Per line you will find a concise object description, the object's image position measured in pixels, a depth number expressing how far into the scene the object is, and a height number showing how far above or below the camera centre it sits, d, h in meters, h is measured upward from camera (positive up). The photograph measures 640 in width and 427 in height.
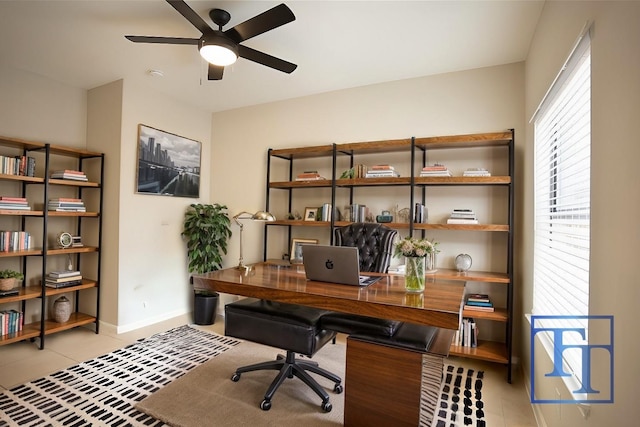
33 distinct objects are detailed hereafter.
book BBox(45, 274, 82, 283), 3.35 -0.67
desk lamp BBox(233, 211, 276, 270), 2.75 +0.00
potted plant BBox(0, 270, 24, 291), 2.97 -0.61
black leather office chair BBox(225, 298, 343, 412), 2.08 -0.74
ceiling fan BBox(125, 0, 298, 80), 1.98 +1.19
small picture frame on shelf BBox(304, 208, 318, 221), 3.74 +0.04
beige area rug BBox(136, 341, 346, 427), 2.06 -1.25
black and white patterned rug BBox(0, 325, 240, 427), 2.07 -1.27
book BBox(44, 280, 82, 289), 3.34 -0.73
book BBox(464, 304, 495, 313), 2.83 -0.75
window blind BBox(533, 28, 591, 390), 1.46 +0.13
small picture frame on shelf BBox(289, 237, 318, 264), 3.82 -0.35
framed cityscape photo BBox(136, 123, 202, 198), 3.72 +0.61
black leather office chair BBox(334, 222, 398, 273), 2.70 -0.20
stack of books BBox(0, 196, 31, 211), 2.96 +0.07
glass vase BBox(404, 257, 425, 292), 1.85 -0.30
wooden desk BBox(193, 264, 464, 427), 1.63 -0.70
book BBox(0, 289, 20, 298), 2.97 -0.73
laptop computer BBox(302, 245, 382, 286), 2.00 -0.29
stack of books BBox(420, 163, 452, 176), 3.00 +0.45
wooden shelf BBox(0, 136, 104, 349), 3.06 -0.10
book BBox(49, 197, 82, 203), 3.33 +0.13
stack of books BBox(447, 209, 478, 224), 2.93 +0.03
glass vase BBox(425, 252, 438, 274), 3.03 -0.41
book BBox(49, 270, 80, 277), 3.36 -0.62
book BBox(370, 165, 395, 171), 3.21 +0.49
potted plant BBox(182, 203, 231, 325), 3.93 -0.34
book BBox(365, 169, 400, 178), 3.21 +0.44
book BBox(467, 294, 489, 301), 2.92 -0.68
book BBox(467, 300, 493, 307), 2.86 -0.71
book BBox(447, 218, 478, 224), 2.92 -0.01
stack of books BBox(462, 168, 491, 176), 2.84 +0.41
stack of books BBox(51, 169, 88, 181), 3.34 +0.39
